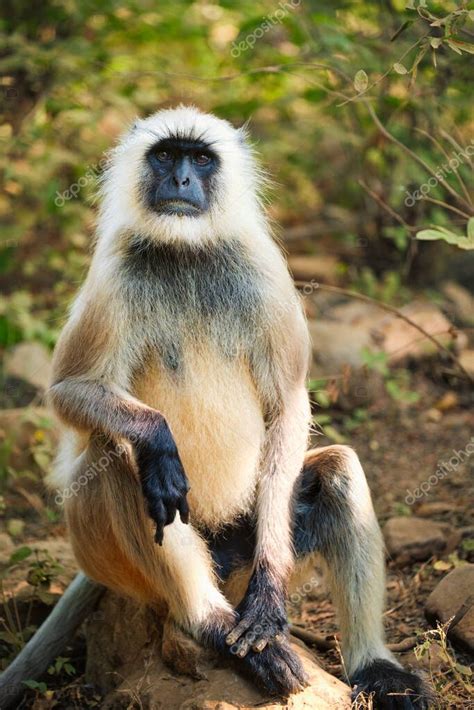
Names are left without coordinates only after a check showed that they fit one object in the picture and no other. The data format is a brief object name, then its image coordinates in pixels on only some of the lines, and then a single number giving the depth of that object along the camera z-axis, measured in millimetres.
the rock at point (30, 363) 11812
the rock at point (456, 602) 7223
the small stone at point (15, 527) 9539
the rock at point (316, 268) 15234
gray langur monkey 6656
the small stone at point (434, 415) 12070
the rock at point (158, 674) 6344
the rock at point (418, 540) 8820
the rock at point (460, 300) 14250
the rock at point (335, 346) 12328
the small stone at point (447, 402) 12344
